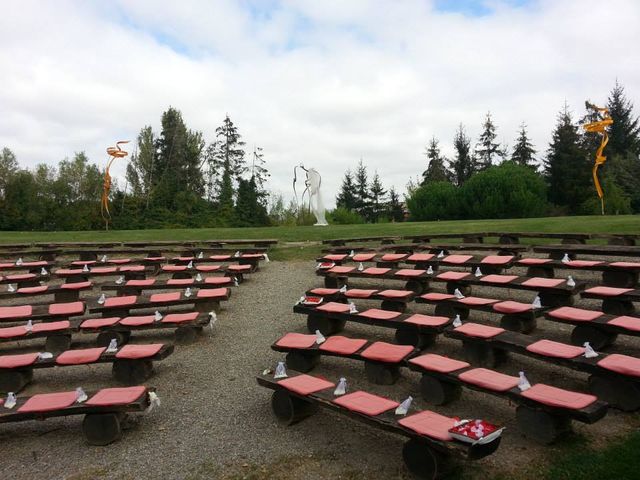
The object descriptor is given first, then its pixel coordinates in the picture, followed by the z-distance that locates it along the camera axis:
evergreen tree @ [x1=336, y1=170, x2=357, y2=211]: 58.34
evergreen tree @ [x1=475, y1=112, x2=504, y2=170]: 55.63
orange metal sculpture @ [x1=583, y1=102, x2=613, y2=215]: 18.86
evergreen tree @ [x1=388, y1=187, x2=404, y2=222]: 55.56
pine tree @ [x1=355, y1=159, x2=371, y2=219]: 58.16
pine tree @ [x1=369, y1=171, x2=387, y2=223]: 58.03
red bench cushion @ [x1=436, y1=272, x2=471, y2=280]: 8.99
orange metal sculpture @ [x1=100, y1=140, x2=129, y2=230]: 23.63
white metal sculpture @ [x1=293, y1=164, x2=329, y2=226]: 25.70
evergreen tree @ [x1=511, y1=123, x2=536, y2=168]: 52.44
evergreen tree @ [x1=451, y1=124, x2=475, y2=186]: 54.66
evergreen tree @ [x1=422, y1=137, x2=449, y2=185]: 54.12
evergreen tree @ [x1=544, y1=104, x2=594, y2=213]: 40.59
